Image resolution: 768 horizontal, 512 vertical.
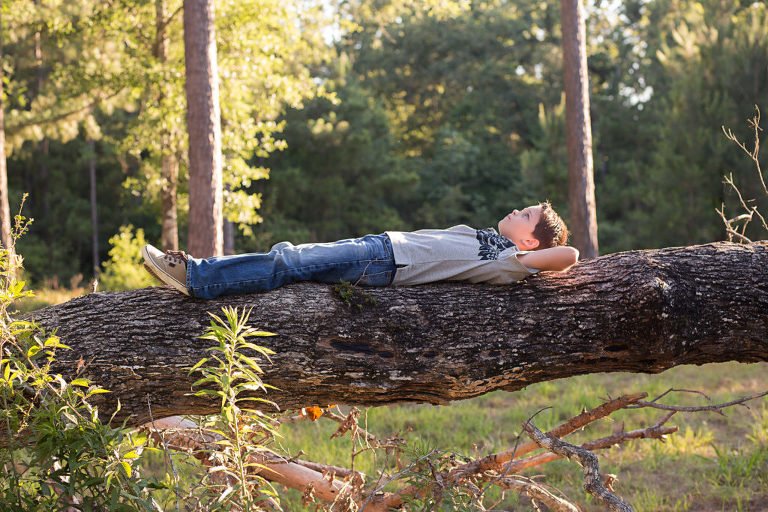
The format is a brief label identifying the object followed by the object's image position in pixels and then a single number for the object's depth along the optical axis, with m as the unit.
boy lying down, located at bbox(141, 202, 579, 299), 3.06
